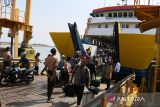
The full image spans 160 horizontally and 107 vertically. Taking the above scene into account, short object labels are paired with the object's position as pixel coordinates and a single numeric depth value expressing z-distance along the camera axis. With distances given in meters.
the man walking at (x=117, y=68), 8.04
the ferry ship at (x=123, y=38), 9.24
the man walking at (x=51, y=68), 4.68
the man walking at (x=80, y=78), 4.27
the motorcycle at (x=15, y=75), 5.97
